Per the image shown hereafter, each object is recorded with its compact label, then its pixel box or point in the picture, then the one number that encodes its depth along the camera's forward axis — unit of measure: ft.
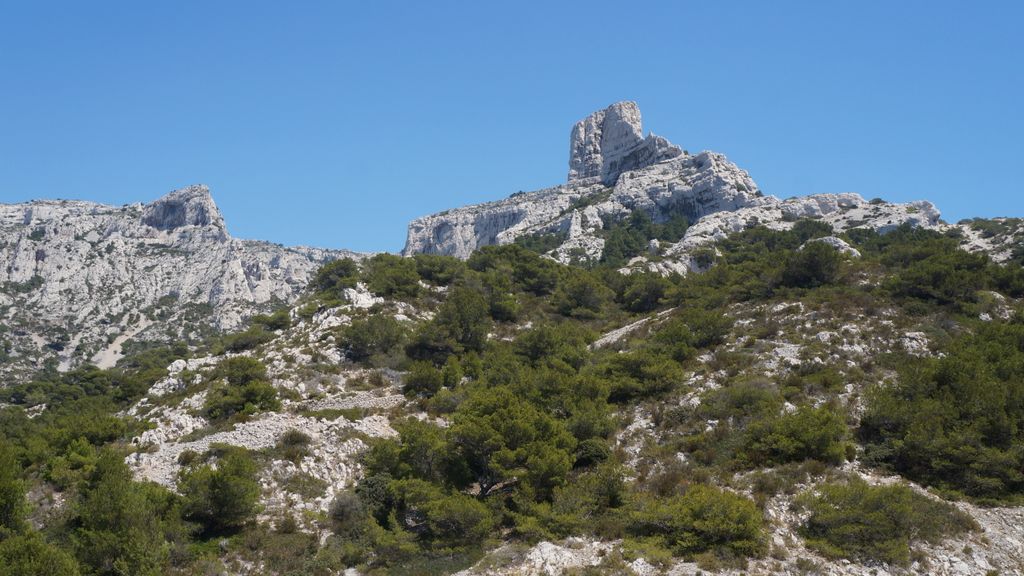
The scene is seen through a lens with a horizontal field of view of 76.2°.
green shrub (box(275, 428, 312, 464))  90.89
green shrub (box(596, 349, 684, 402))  104.17
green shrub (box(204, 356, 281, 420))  111.24
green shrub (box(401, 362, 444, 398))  120.47
